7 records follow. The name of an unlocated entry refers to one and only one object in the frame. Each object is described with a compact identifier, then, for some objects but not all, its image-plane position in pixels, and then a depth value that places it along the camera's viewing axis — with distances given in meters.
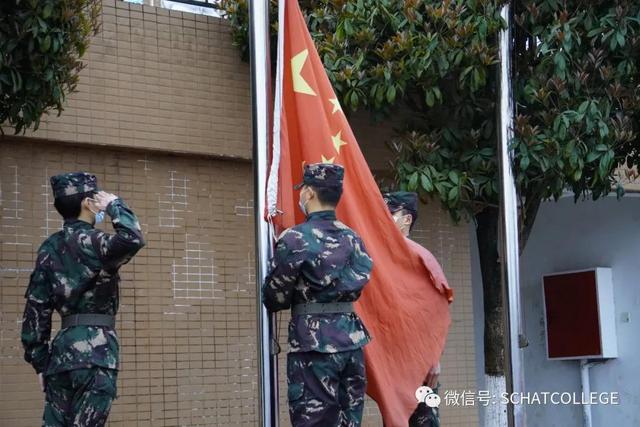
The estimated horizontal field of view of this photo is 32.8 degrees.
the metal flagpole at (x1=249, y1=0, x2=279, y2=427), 5.42
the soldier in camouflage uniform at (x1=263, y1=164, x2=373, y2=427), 5.44
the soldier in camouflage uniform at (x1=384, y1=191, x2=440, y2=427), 6.60
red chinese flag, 6.03
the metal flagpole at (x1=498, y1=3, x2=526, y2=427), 6.96
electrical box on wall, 11.93
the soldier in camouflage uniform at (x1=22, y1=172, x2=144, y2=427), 5.42
